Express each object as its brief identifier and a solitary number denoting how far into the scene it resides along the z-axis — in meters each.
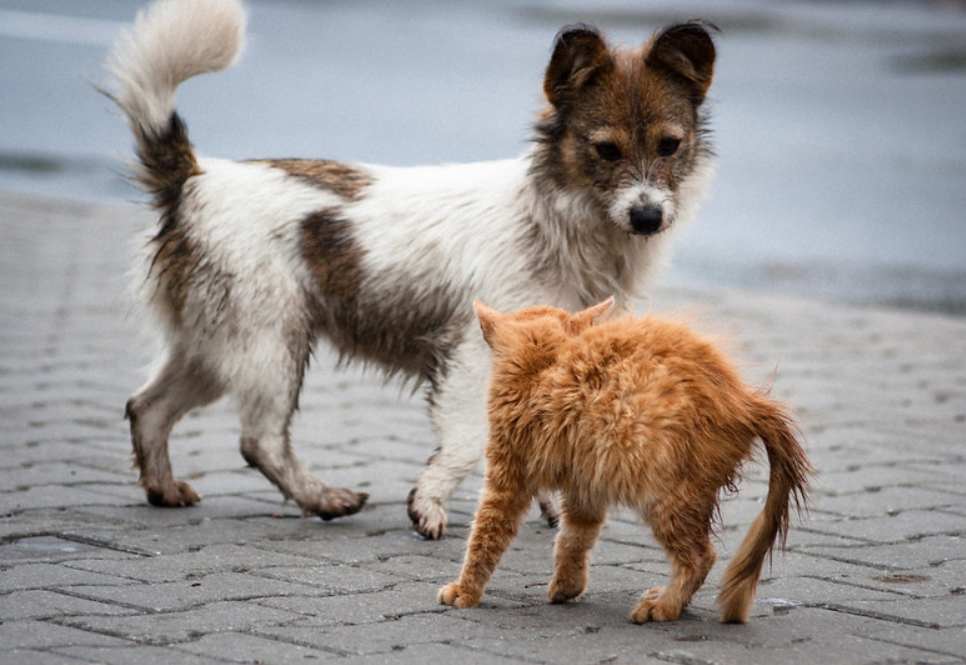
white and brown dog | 10.01
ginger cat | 7.43
